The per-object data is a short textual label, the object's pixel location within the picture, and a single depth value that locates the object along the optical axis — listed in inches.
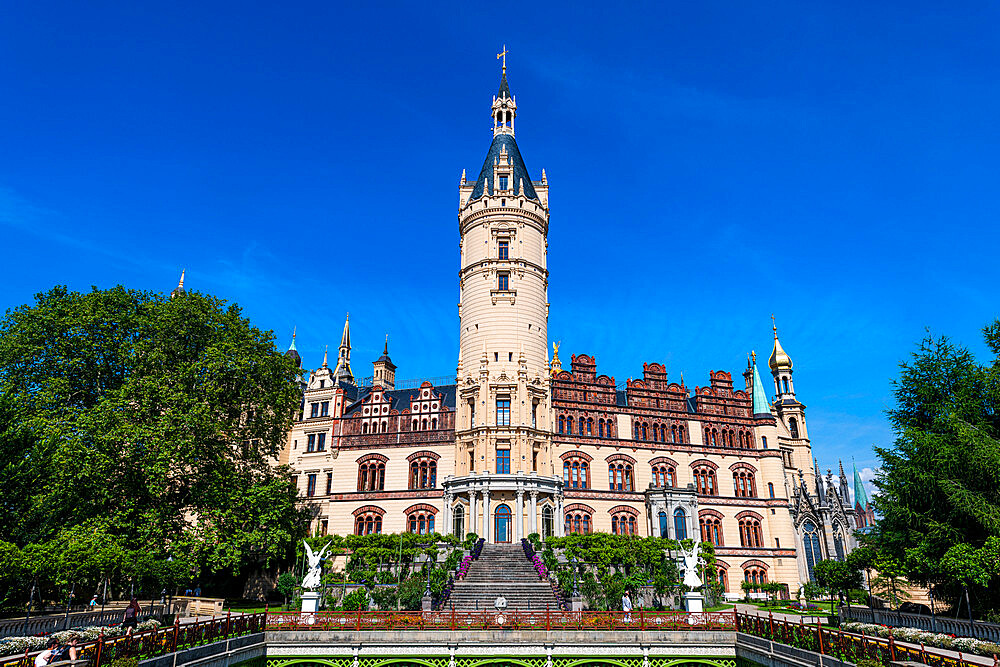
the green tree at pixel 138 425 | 1171.9
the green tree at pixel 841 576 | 1380.4
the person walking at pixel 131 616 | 858.1
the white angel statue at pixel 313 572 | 1178.6
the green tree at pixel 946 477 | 1023.0
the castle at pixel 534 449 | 1919.3
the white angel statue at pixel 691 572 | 1210.0
